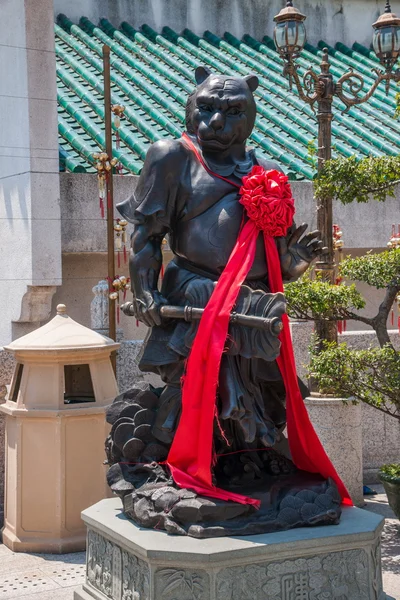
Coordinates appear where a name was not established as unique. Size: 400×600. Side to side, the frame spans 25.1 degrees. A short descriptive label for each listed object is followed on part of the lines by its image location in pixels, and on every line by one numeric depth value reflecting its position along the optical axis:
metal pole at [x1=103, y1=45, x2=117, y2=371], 8.43
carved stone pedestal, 4.80
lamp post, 8.12
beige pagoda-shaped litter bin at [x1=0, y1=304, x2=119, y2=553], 7.41
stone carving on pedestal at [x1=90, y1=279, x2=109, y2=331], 8.82
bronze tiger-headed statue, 5.22
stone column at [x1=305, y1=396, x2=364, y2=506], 8.52
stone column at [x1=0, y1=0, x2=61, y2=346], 8.95
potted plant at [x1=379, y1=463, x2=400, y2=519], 7.68
